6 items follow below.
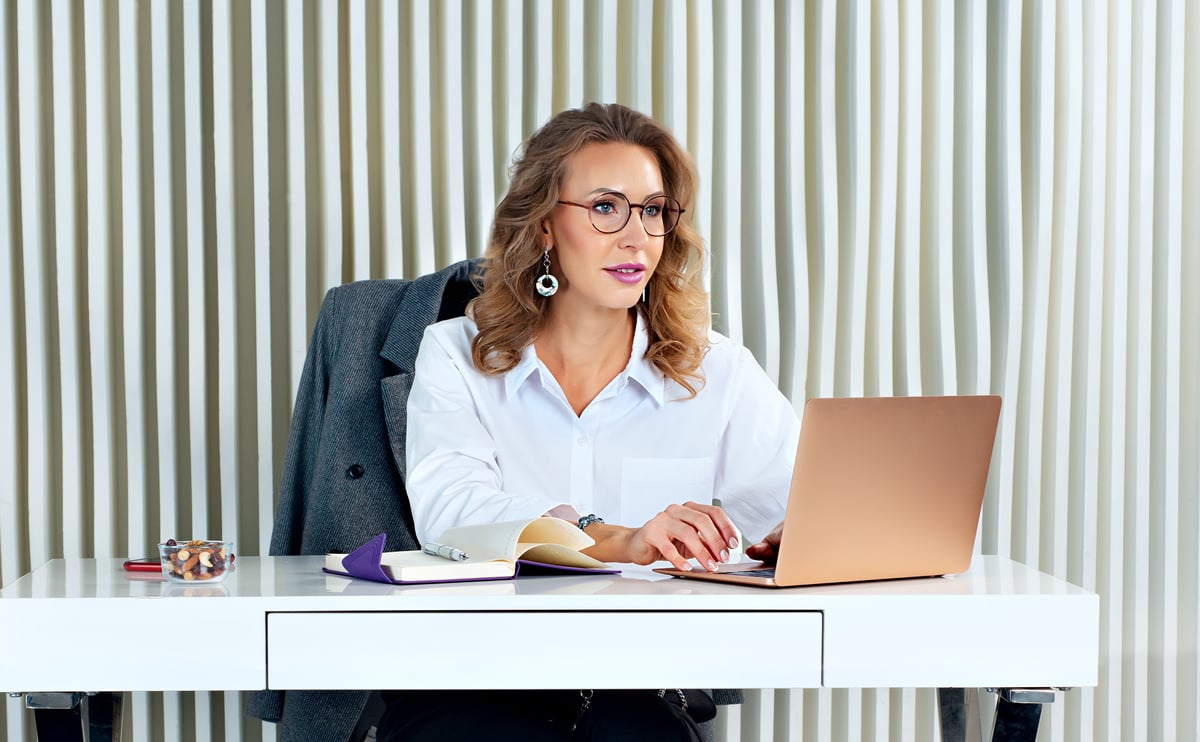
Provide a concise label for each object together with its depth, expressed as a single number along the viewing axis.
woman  3.96
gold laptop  3.17
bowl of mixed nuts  3.25
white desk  3.11
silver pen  3.37
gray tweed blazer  4.03
